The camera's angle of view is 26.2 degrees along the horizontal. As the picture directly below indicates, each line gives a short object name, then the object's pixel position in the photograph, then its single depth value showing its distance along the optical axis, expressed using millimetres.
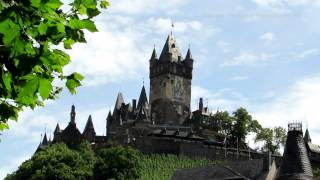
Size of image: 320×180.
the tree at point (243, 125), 124125
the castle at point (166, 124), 108875
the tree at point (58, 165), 90062
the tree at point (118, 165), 91438
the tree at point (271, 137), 125812
